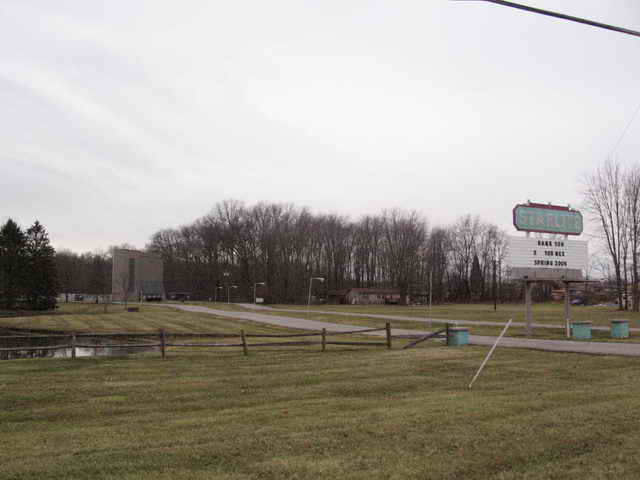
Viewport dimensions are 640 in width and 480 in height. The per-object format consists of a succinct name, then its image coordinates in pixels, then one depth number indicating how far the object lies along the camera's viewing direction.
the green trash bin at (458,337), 21.75
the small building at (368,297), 107.12
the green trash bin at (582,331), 24.30
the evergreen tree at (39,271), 67.75
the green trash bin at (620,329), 24.80
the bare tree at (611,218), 58.88
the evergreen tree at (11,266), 67.19
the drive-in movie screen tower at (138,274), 107.19
